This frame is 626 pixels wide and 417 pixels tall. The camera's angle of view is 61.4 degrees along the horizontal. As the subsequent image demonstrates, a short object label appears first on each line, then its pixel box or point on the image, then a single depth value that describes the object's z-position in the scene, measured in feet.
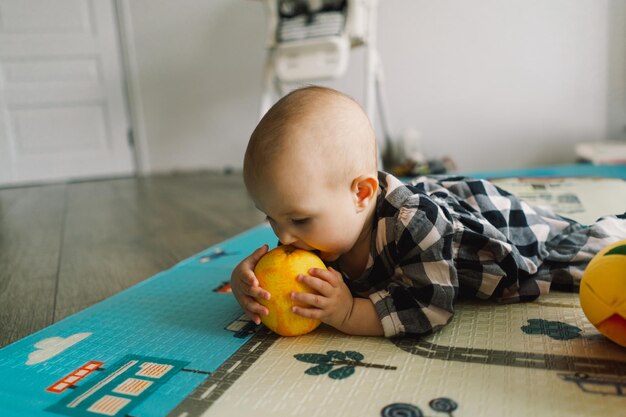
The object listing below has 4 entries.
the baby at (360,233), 1.91
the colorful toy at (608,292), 1.73
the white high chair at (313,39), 5.49
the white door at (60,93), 8.18
